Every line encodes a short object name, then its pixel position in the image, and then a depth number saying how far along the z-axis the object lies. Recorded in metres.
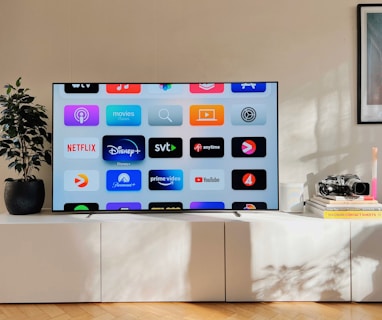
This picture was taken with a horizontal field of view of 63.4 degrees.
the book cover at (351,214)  1.76
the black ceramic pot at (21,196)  1.91
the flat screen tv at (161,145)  1.93
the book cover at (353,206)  1.77
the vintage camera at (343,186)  1.82
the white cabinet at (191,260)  1.71
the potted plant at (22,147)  1.91
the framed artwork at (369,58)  2.12
